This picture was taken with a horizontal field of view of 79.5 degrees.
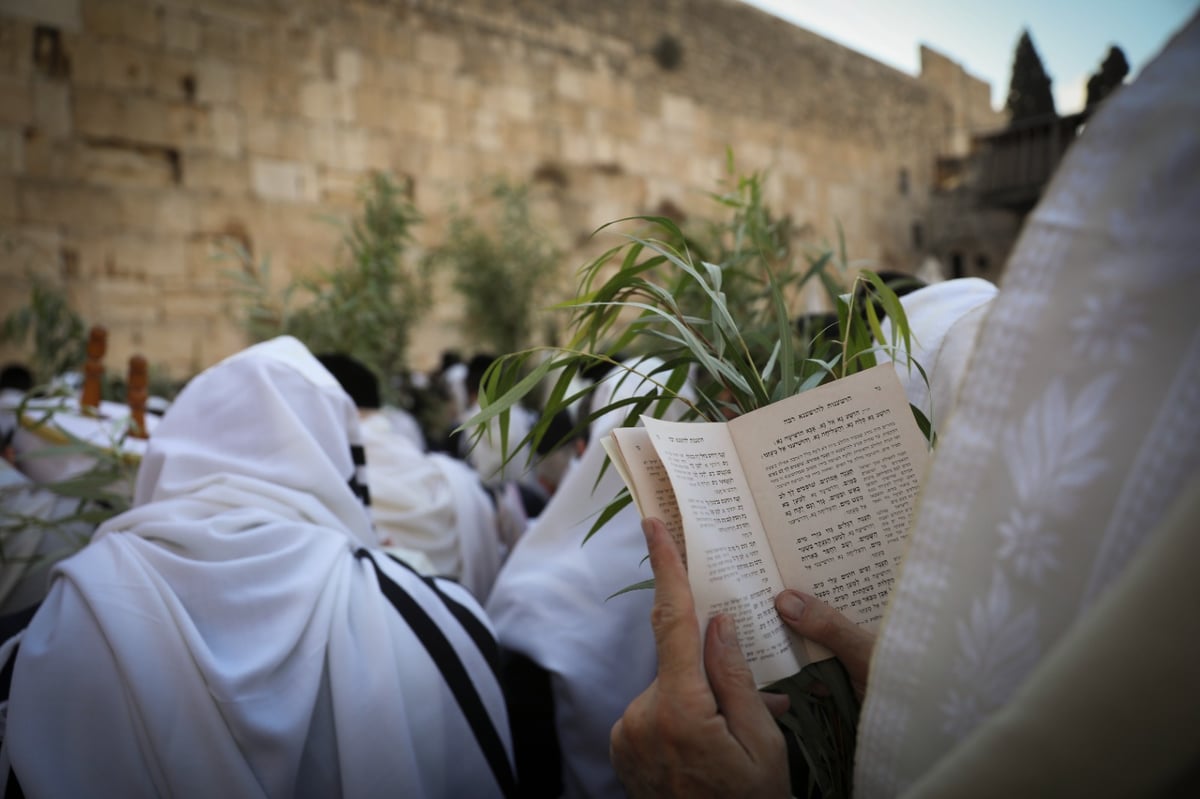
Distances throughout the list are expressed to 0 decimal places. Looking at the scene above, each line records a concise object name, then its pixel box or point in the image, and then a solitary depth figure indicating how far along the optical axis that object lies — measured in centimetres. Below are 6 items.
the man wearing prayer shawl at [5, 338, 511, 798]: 139
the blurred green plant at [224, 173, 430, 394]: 391
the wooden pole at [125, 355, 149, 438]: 255
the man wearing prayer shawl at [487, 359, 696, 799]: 180
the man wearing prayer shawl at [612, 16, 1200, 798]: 52
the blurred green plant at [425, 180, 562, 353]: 691
